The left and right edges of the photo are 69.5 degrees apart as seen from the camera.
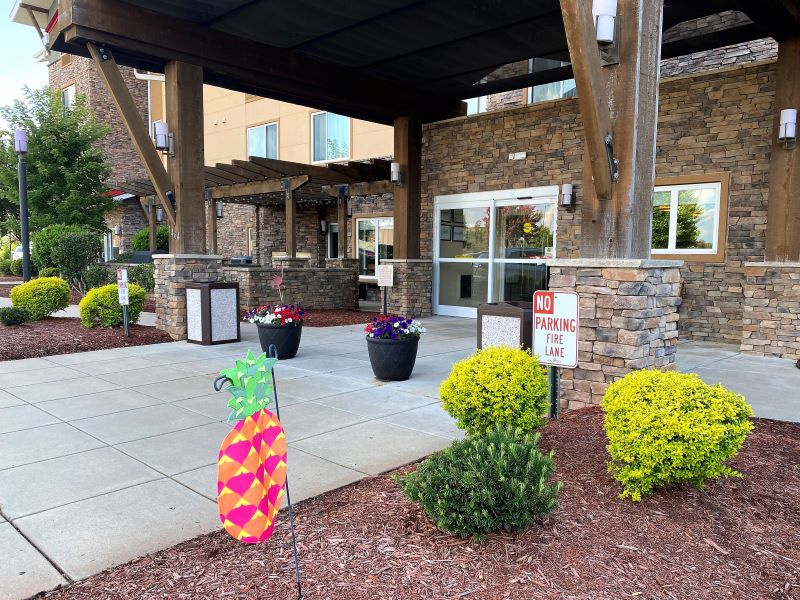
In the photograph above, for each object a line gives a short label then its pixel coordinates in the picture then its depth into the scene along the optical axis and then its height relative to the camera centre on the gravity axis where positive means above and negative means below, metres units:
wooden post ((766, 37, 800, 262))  8.38 +1.13
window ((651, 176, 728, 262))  9.51 +0.65
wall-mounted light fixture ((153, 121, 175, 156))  9.62 +1.92
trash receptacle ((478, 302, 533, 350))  5.41 -0.67
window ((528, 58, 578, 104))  12.22 +3.64
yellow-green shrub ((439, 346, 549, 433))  3.84 -0.93
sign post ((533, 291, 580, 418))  4.23 -0.55
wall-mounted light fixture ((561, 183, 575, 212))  11.05 +1.13
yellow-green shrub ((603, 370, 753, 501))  2.92 -0.91
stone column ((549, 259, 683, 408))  4.81 -0.54
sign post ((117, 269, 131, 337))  9.55 -0.63
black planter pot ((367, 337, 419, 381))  6.61 -1.20
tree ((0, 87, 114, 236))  18.36 +2.82
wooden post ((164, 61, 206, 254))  9.62 +1.75
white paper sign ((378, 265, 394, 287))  12.43 -0.46
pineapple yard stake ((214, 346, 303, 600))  2.24 -0.83
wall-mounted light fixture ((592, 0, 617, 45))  4.84 +1.99
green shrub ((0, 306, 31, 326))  10.50 -1.18
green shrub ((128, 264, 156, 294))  16.27 -0.70
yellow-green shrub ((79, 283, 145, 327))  10.20 -0.96
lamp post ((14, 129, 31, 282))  12.61 +1.30
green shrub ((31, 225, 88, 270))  15.56 +0.23
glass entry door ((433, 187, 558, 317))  12.07 +0.19
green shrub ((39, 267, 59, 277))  15.47 -0.55
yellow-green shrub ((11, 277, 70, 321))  11.20 -0.87
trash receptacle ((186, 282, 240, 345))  9.37 -0.99
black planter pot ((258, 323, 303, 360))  7.94 -1.17
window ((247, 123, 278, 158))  20.56 +4.07
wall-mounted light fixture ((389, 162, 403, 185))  13.45 +1.86
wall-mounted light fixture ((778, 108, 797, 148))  8.22 +1.87
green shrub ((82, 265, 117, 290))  14.56 -0.61
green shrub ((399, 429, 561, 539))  2.66 -1.11
